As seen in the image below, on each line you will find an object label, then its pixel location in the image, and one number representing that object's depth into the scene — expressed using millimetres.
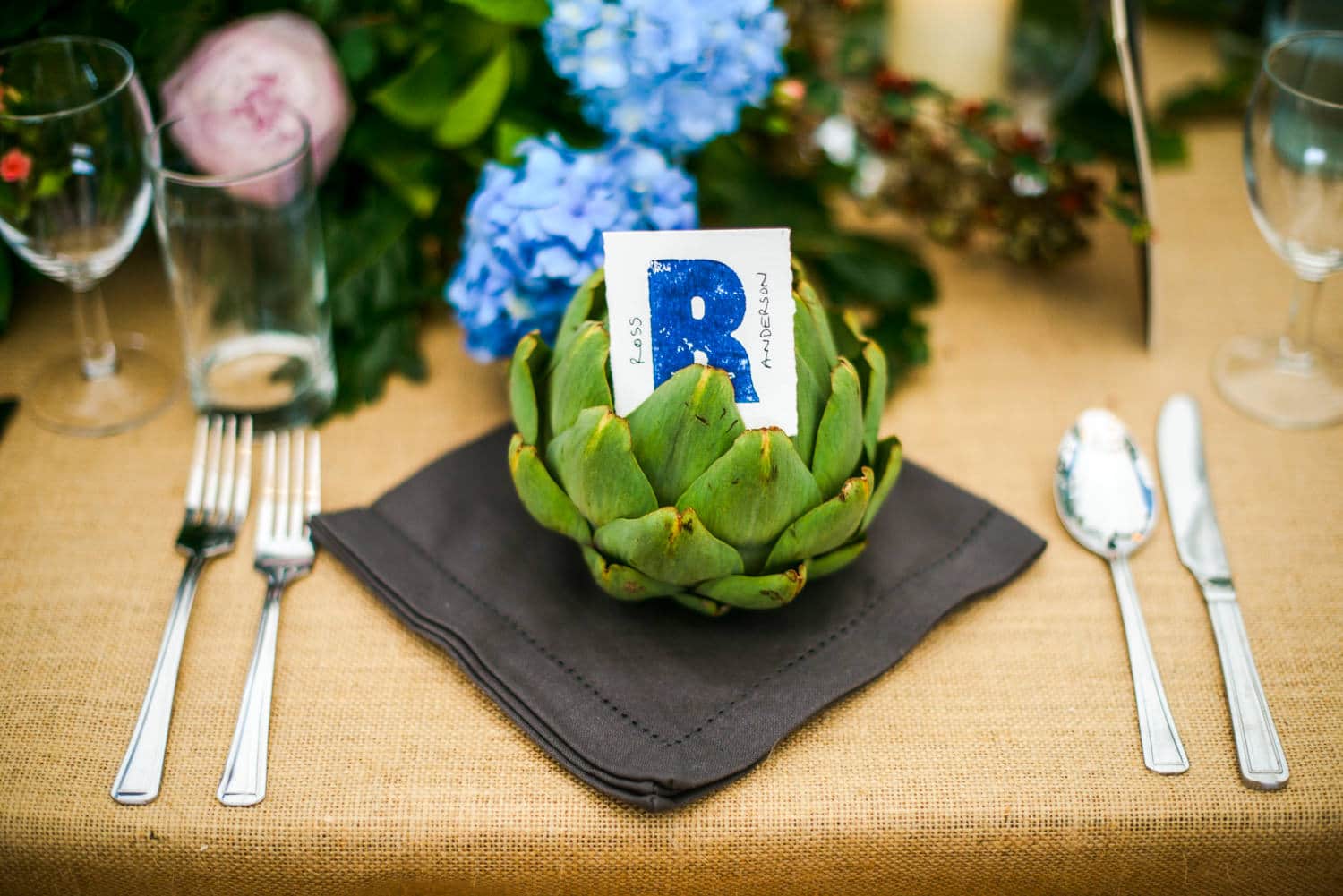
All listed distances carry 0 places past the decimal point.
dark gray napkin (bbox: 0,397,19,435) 694
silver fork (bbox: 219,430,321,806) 510
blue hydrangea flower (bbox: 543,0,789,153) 635
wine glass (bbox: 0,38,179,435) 606
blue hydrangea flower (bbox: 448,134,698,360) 620
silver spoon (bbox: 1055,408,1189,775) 591
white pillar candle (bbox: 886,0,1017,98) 884
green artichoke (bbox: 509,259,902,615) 487
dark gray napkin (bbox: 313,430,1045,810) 514
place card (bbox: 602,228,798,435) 523
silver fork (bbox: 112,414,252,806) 509
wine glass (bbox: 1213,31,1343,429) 605
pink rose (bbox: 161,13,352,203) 663
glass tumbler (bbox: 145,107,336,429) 638
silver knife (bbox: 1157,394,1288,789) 519
